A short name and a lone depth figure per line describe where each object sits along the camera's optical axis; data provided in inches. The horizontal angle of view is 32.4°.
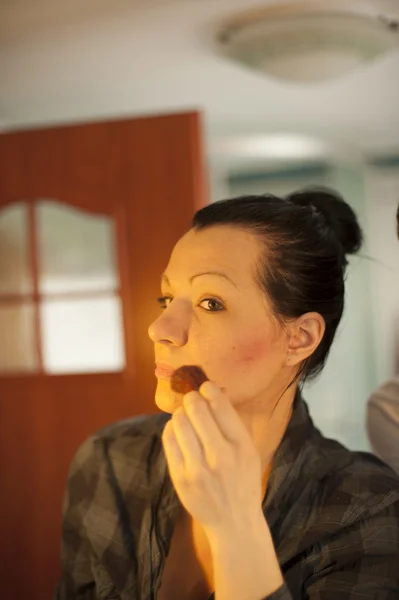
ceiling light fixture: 55.1
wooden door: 52.4
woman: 20.2
